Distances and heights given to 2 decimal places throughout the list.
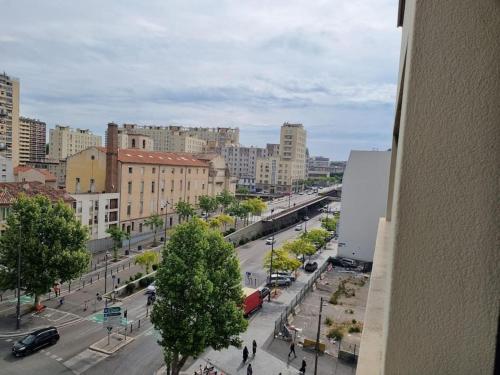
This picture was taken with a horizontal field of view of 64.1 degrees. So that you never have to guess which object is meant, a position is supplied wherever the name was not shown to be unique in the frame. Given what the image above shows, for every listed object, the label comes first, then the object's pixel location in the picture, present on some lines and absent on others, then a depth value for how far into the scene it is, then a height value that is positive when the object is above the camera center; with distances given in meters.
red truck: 27.67 -9.75
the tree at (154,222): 50.38 -8.27
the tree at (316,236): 47.88 -8.24
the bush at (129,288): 32.35 -10.77
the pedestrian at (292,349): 22.52 -10.27
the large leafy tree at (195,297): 17.75 -6.33
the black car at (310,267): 42.50 -10.57
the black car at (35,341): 21.08 -10.44
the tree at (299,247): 40.62 -8.21
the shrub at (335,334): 25.05 -10.42
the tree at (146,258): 34.41 -8.80
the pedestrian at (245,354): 21.68 -10.33
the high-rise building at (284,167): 126.25 -0.60
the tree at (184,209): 57.12 -7.20
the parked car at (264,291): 32.09 -10.24
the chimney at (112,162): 48.94 -1.00
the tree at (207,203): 62.97 -6.75
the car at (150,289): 31.38 -10.46
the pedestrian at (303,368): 20.42 -10.25
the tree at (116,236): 41.72 -8.59
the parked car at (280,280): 36.34 -10.49
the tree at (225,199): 68.06 -6.34
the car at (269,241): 56.11 -10.92
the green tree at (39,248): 25.17 -6.34
